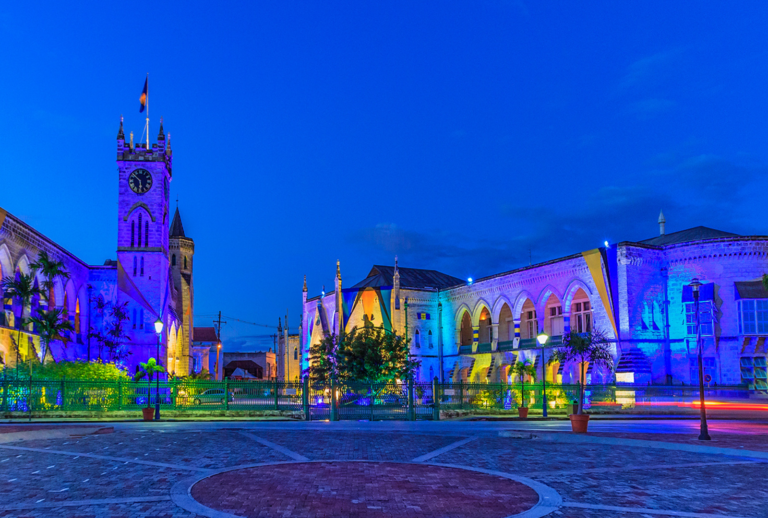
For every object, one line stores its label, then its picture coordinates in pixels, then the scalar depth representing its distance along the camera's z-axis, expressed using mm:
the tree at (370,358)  40344
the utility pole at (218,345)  96431
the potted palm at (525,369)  43250
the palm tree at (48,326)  41000
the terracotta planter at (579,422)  19016
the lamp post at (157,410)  25375
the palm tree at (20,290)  38781
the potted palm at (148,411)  25570
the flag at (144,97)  61781
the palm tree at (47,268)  42375
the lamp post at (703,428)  17544
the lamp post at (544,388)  28659
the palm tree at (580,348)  31922
